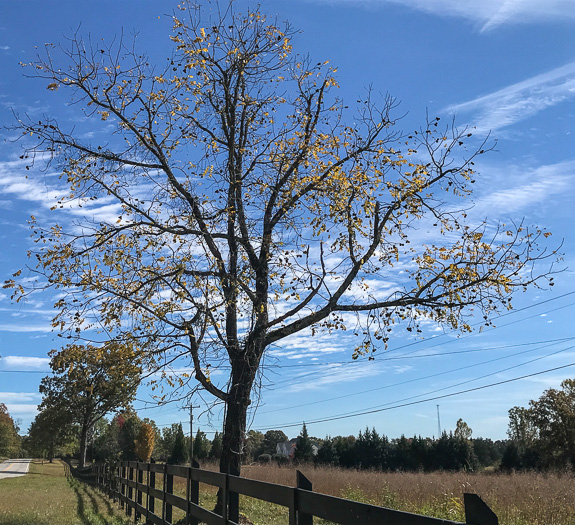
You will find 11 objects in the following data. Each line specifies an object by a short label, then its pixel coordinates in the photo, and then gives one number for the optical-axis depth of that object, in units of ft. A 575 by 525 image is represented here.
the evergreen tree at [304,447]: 214.53
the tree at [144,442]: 235.81
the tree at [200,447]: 253.85
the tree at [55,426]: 167.02
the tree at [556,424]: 166.81
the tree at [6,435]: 331.57
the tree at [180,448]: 239.30
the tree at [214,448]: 247.52
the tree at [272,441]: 350.52
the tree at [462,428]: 264.31
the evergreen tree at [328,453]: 199.82
